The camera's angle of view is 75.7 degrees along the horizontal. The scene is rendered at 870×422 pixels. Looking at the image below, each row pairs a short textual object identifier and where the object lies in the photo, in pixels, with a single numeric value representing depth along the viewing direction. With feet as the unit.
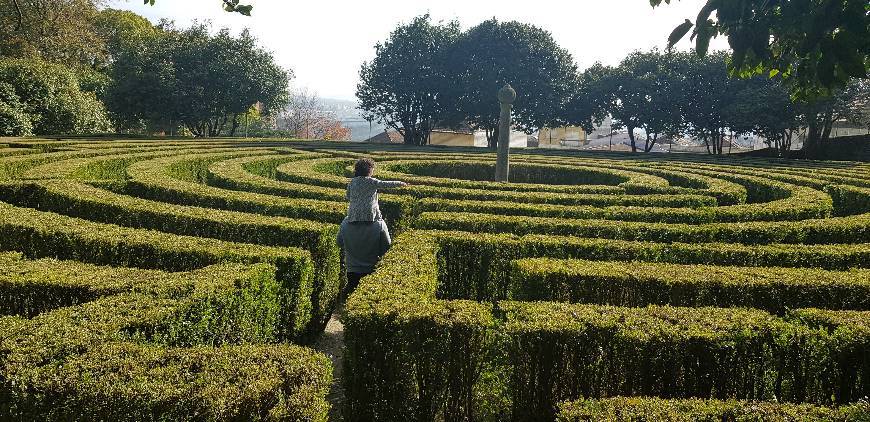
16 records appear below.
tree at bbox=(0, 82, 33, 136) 95.71
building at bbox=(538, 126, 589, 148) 331.36
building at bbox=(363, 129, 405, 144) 272.00
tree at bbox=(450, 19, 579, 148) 145.79
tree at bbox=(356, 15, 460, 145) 149.79
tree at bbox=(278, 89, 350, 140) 317.83
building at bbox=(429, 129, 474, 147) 237.86
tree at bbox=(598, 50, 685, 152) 139.33
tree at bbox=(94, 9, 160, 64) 164.06
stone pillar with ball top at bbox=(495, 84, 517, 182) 63.98
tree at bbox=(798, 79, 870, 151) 118.52
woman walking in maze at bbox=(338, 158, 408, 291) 28.86
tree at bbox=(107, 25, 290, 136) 127.44
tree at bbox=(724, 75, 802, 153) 120.78
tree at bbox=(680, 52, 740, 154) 133.90
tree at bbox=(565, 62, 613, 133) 148.77
